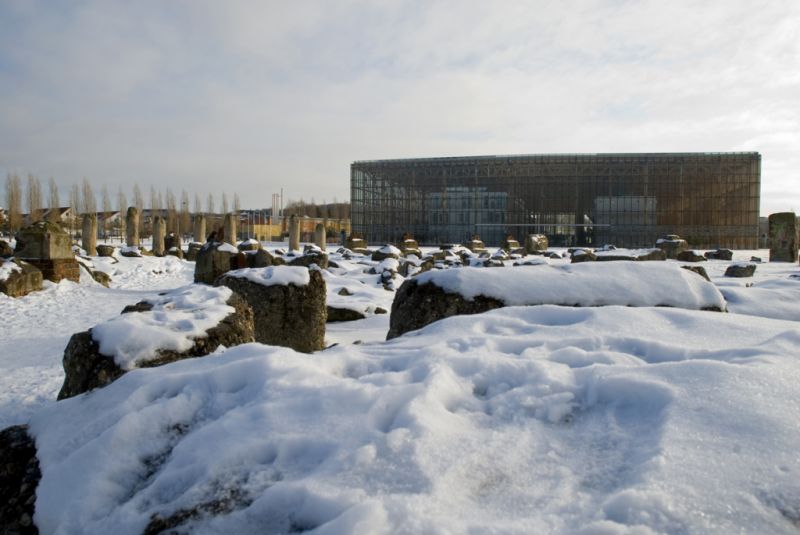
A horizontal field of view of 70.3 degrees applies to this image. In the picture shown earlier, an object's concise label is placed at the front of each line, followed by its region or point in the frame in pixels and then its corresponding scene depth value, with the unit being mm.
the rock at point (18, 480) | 1993
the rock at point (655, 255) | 18867
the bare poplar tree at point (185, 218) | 71188
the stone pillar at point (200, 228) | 32184
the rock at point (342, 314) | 9504
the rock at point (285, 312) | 6355
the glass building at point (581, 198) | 53281
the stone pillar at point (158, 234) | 25531
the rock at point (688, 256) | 21984
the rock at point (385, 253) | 20266
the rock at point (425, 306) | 5094
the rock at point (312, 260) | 14633
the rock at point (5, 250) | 15377
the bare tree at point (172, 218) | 67375
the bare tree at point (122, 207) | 65862
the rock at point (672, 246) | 23717
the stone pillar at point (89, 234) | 22938
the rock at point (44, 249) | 12297
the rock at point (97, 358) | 3287
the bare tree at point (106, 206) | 62938
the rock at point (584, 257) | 17705
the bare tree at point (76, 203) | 59469
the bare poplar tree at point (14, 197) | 55281
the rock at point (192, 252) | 25125
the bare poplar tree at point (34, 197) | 55906
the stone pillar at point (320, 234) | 29850
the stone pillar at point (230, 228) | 26625
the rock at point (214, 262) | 13242
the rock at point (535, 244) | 29722
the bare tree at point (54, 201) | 56925
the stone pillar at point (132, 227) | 26938
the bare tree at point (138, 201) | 67500
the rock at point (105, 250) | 20709
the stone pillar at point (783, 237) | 25359
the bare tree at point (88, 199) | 60000
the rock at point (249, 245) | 17578
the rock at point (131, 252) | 21641
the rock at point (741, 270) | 16609
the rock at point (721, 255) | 27489
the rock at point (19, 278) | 10493
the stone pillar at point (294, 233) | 29594
